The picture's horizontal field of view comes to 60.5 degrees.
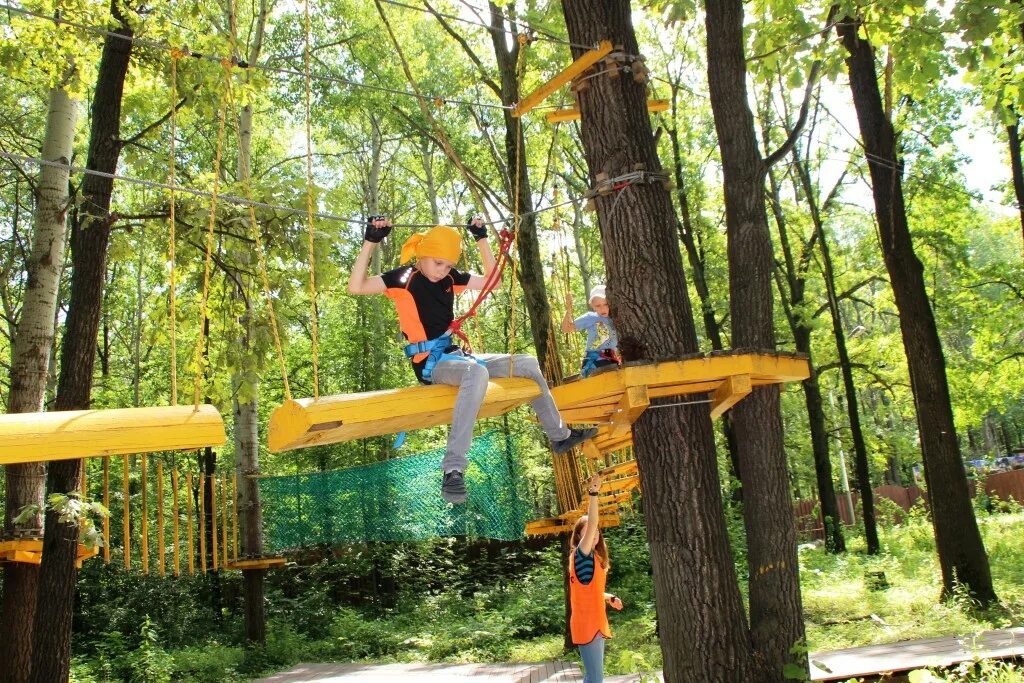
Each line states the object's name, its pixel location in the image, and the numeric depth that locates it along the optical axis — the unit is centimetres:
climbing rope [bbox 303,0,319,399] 368
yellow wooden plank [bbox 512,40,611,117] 488
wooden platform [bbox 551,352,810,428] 434
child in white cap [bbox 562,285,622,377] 632
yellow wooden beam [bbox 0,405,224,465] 332
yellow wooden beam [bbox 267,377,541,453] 366
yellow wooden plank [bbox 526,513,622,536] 792
